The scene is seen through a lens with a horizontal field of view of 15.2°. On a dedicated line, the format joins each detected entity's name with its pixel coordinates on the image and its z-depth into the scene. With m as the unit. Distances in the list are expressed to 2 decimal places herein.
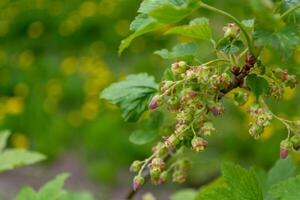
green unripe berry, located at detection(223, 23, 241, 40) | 0.51
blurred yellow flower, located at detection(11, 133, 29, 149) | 1.60
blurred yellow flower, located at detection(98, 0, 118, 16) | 2.18
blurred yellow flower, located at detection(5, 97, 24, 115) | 1.66
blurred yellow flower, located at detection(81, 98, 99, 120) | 1.68
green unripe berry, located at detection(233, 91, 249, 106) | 0.52
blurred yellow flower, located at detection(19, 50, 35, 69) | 1.91
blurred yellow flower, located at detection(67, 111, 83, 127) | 1.68
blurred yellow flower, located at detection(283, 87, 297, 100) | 1.57
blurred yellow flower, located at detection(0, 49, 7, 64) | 1.95
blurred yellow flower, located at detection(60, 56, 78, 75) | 1.89
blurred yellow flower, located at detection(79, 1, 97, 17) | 2.19
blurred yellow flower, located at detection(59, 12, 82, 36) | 2.11
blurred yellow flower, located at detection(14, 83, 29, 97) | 1.77
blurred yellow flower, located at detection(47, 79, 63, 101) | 1.78
